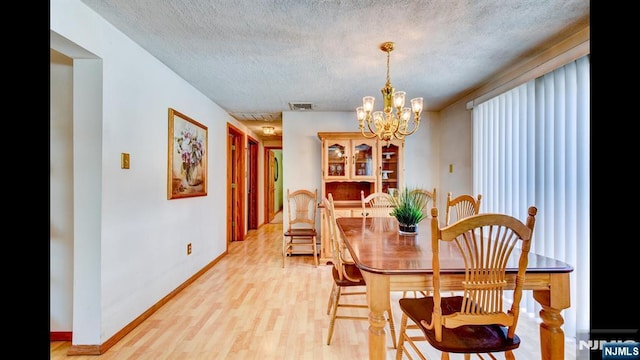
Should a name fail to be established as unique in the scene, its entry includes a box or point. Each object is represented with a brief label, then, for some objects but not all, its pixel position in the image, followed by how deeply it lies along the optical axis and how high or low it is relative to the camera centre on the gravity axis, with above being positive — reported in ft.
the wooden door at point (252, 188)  20.06 -0.56
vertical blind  6.27 +0.36
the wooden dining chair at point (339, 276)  6.19 -2.24
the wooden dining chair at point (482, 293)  3.65 -1.59
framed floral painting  8.85 +0.82
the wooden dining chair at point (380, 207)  10.82 -1.06
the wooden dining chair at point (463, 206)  7.51 -0.75
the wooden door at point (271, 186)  23.86 -0.49
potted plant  6.61 -0.79
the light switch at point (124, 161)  6.63 +0.48
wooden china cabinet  12.79 +0.79
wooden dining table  4.16 -1.58
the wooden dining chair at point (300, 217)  13.14 -1.78
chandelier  7.14 +1.79
